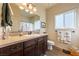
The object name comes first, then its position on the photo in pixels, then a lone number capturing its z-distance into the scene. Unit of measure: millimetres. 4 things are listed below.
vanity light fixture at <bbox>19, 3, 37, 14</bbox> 1593
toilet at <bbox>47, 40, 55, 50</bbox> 1600
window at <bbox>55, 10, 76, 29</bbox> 1501
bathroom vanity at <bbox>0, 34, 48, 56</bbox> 1184
